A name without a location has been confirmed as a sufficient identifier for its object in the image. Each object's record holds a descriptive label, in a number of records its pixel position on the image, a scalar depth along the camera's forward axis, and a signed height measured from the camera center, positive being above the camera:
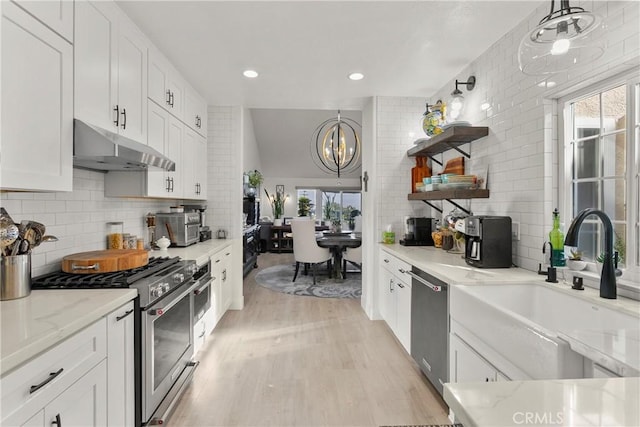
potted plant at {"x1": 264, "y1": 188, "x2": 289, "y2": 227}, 8.90 +0.29
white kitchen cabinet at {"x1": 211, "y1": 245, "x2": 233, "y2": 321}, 3.17 -0.68
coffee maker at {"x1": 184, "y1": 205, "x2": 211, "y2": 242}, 3.70 -0.08
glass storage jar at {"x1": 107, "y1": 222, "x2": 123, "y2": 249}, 2.39 -0.16
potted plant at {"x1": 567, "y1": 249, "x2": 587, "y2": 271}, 1.73 -0.24
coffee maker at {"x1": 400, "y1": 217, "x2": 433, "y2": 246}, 3.43 -0.19
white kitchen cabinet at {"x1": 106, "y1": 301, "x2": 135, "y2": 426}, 1.43 -0.70
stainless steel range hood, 1.61 +0.33
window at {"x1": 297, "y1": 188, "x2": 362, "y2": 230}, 9.72 +0.43
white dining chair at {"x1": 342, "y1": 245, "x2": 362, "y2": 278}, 5.43 -0.66
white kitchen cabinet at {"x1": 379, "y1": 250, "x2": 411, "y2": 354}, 2.66 -0.74
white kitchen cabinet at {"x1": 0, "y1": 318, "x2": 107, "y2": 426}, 0.94 -0.55
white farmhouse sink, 1.09 -0.47
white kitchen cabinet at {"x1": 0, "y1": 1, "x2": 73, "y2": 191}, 1.24 +0.45
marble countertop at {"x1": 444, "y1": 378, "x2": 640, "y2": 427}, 0.55 -0.34
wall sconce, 2.84 +1.01
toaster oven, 3.11 -0.12
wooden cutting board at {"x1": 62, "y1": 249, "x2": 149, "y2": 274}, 1.81 -0.27
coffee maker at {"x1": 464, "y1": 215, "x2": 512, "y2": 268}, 2.21 -0.18
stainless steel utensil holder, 1.37 -0.26
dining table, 5.26 -0.43
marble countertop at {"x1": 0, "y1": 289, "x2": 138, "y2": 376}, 0.97 -0.38
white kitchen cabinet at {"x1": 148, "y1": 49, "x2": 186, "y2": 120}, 2.47 +1.07
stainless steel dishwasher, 2.01 -0.74
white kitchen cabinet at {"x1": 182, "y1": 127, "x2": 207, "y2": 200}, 3.21 +0.52
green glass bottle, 1.85 -0.16
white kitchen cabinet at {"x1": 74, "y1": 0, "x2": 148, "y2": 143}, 1.67 +0.84
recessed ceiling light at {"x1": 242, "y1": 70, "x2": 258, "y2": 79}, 2.98 +1.29
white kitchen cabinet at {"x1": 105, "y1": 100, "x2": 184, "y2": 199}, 2.36 +0.31
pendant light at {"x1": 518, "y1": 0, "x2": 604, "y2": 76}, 1.11 +0.62
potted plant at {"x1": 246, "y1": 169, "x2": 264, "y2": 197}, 6.64 +0.70
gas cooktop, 1.59 -0.33
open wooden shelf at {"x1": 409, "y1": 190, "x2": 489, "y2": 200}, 2.62 +0.17
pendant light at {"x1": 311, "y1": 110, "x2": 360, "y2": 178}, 4.68 +0.91
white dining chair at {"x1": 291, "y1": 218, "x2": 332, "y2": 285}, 5.27 -0.49
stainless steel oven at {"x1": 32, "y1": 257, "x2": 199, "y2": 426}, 1.64 -0.62
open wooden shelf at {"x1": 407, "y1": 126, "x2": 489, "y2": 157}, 2.61 +0.65
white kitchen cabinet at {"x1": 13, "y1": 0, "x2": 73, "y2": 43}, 1.35 +0.87
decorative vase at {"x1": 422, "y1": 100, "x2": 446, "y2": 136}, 3.06 +0.90
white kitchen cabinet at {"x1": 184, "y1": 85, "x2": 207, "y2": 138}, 3.24 +1.09
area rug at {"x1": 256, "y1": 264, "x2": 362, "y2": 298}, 4.77 -1.11
